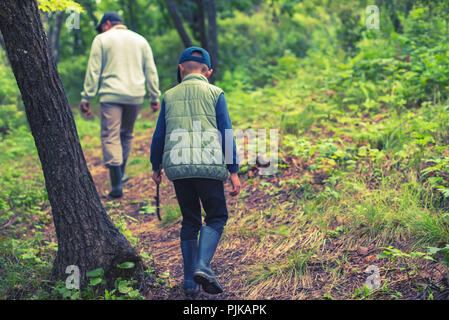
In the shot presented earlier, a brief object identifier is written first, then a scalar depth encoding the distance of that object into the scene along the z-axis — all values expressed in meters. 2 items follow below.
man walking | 10.36
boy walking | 5.77
